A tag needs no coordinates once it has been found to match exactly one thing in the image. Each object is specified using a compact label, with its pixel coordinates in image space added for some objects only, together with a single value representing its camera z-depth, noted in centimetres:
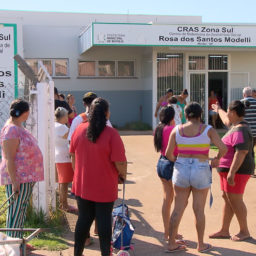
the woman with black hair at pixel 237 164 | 501
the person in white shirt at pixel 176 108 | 963
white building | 1597
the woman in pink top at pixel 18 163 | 441
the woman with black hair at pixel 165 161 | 496
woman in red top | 407
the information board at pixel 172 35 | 1570
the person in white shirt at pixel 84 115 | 538
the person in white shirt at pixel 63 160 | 621
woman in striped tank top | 459
